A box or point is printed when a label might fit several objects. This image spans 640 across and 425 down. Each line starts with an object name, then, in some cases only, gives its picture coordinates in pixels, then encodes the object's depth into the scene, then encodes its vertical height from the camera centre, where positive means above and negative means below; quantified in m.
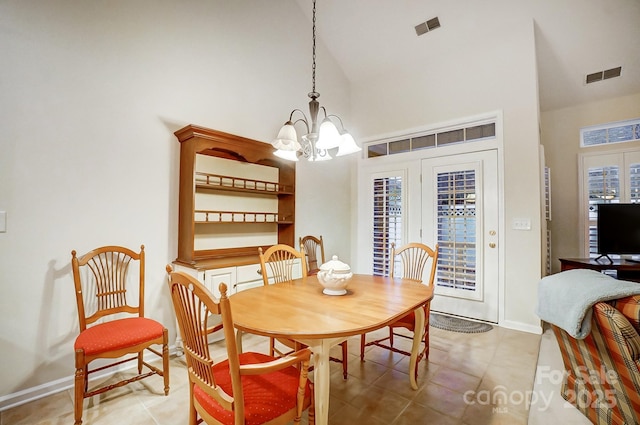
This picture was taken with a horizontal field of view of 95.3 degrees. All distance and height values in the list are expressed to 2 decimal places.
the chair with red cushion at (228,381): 1.02 -0.67
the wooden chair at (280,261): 2.41 -0.39
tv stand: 3.07 -0.52
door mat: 3.19 -1.22
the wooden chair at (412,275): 2.13 -0.53
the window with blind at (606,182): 3.95 +0.50
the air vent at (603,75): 3.60 +1.81
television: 3.32 -0.13
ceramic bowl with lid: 1.76 -0.37
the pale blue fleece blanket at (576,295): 1.48 -0.42
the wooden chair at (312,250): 3.77 -0.45
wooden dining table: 1.25 -0.48
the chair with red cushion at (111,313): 1.70 -0.72
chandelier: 1.91 +0.52
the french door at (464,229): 3.38 -0.14
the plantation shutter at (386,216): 4.11 +0.01
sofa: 1.40 -0.78
